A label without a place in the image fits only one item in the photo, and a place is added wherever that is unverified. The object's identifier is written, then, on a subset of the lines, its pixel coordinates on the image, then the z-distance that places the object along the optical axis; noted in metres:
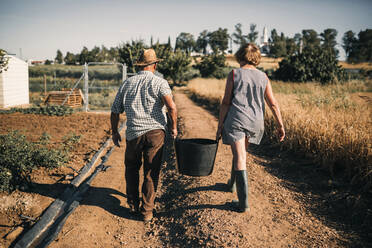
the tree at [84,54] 46.76
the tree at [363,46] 57.14
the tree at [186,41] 104.35
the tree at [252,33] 104.69
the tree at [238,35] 103.06
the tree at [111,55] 70.50
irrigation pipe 3.11
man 3.15
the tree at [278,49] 62.41
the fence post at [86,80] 11.58
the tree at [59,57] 81.26
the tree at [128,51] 23.30
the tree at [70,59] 61.91
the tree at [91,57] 48.06
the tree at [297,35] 114.26
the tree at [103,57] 61.03
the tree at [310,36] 87.00
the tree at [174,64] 26.50
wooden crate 14.79
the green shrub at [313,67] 20.98
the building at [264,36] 148.00
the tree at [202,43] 105.06
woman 2.91
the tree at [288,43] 65.38
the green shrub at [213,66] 33.69
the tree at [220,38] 96.81
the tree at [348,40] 87.25
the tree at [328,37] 92.00
